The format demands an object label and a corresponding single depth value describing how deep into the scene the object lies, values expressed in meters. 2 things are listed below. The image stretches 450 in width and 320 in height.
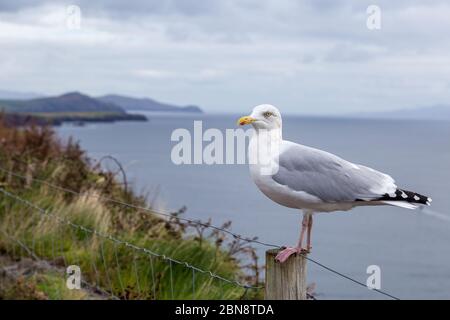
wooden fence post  4.30
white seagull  4.05
